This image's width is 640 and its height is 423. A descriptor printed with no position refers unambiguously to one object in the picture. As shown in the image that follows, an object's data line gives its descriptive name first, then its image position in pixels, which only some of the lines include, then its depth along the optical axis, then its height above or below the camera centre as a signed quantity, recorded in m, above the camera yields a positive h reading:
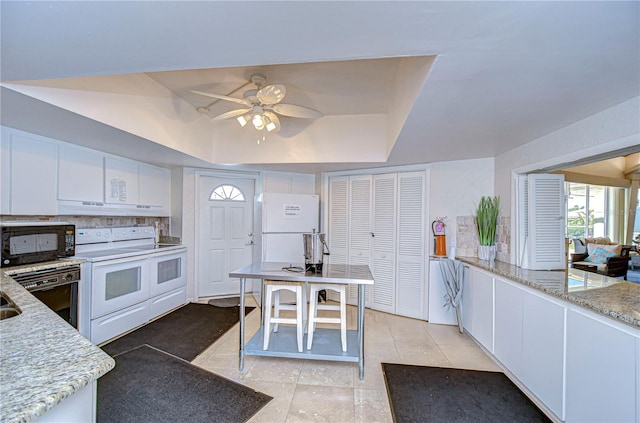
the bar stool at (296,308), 2.55 -0.87
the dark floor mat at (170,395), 1.91 -1.38
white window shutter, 2.76 -0.08
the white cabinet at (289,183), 4.36 +0.44
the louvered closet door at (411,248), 3.75 -0.47
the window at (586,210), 2.41 +0.04
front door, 4.43 -0.34
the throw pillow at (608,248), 2.23 -0.28
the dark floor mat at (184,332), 2.84 -1.39
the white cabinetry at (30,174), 2.42 +0.29
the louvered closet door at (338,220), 4.29 -0.13
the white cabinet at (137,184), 3.33 +0.32
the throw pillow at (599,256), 2.38 -0.36
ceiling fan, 2.52 +0.93
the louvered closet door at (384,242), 3.94 -0.42
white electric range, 2.80 -0.81
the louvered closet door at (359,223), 4.13 -0.16
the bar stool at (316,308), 2.55 -0.91
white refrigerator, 3.88 -0.18
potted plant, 3.20 -0.14
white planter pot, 3.19 -0.44
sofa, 2.19 -0.36
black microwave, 2.34 -0.31
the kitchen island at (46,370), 0.74 -0.50
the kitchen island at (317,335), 2.33 -0.95
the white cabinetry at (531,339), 1.83 -0.93
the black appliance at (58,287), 2.37 -0.70
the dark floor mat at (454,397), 1.94 -1.39
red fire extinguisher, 3.60 -0.32
